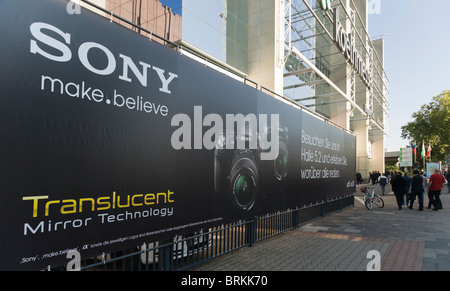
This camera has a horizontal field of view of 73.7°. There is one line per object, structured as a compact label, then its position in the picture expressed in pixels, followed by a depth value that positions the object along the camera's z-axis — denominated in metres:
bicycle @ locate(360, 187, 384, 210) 13.49
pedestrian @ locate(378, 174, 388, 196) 21.96
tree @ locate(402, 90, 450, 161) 45.41
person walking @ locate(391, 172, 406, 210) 13.28
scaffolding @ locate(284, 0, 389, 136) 21.42
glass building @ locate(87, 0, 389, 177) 11.61
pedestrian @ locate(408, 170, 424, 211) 12.86
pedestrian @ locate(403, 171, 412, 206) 13.58
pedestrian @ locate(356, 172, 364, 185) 33.59
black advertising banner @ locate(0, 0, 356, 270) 2.78
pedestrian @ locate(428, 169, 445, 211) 12.59
